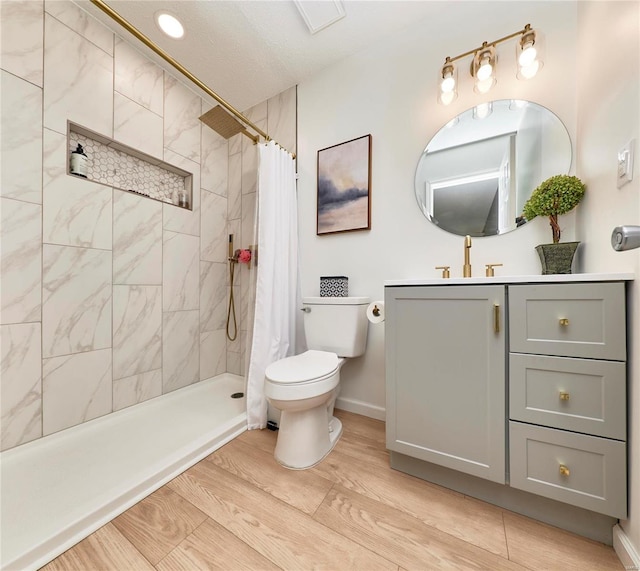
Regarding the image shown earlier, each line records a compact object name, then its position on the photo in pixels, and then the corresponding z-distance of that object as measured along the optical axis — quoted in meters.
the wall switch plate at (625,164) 0.78
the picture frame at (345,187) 1.69
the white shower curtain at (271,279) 1.56
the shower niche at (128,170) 1.55
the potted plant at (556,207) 1.06
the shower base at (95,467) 0.82
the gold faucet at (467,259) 1.24
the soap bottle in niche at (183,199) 2.02
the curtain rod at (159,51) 1.08
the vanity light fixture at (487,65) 1.20
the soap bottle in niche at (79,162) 1.44
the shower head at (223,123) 1.56
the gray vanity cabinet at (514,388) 0.79
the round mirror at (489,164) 1.26
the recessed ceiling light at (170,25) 1.50
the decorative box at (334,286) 1.67
